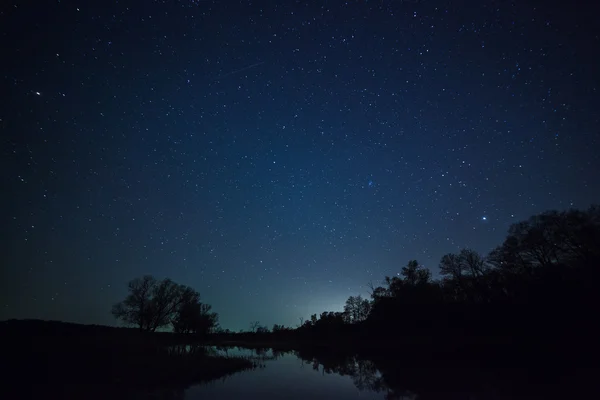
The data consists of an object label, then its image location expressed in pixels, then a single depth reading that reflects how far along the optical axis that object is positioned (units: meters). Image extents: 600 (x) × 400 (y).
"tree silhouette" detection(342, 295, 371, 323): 82.19
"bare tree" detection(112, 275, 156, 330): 61.44
